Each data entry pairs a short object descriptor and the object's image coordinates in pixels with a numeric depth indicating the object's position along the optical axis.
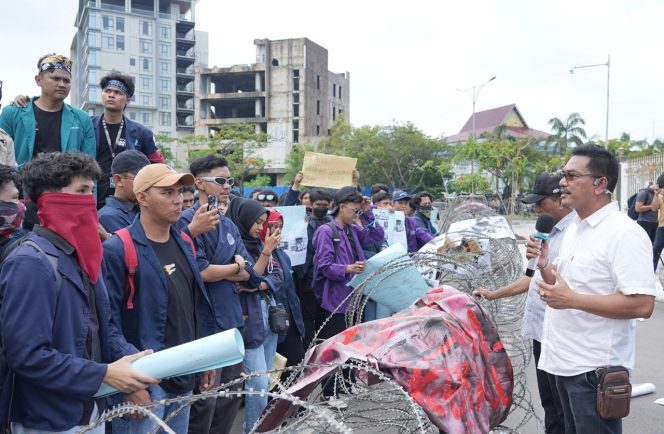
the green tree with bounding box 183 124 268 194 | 40.06
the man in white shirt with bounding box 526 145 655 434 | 2.72
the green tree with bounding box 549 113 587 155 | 48.62
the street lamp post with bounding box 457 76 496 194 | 34.91
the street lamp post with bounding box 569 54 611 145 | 33.92
